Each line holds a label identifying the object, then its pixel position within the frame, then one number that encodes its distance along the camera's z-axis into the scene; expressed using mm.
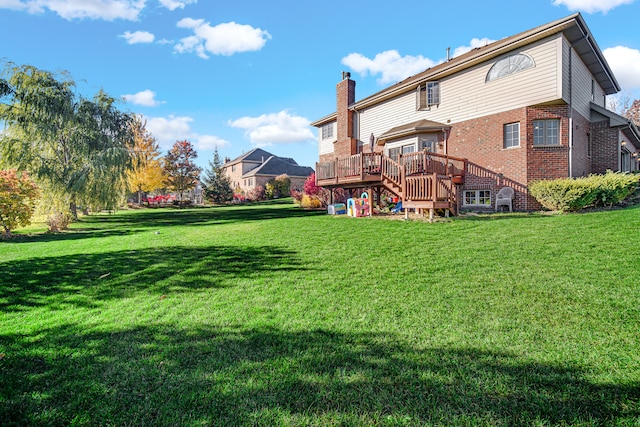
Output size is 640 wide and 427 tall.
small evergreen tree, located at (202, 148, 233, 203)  36938
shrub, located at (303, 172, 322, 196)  21688
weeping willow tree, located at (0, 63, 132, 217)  14914
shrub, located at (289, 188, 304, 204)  24662
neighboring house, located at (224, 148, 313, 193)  49241
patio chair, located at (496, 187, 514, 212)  12992
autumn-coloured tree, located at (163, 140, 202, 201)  40219
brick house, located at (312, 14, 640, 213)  12172
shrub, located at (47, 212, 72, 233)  13318
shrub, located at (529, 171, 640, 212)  10078
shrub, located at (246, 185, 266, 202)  40594
